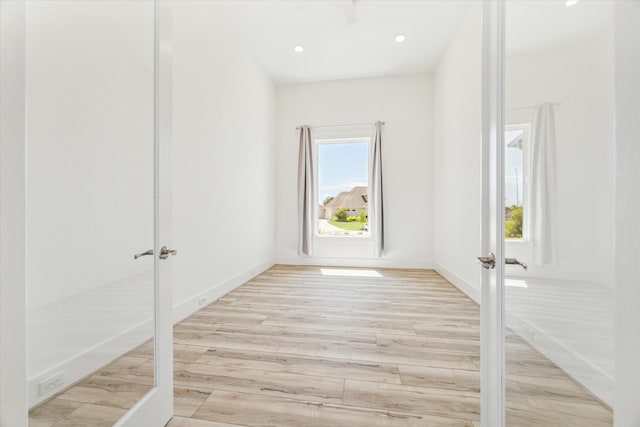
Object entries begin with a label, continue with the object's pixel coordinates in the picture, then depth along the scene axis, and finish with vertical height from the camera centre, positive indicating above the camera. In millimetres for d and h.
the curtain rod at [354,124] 4705 +1616
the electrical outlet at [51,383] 796 -532
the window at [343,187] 4926 +528
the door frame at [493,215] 1007 +3
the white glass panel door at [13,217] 579 -6
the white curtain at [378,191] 4574 +419
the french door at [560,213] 474 +9
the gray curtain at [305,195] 4777 +363
